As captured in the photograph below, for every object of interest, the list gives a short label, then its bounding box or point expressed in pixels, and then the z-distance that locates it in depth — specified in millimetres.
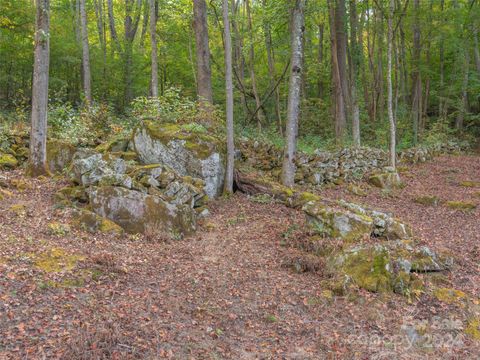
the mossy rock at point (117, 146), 10203
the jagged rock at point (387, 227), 7668
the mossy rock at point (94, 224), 6883
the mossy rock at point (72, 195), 7755
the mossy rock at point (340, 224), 7395
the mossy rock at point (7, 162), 9289
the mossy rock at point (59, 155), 9484
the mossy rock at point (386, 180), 12680
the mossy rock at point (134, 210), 7309
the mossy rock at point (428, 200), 11205
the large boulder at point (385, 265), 5922
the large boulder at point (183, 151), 9586
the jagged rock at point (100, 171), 7691
